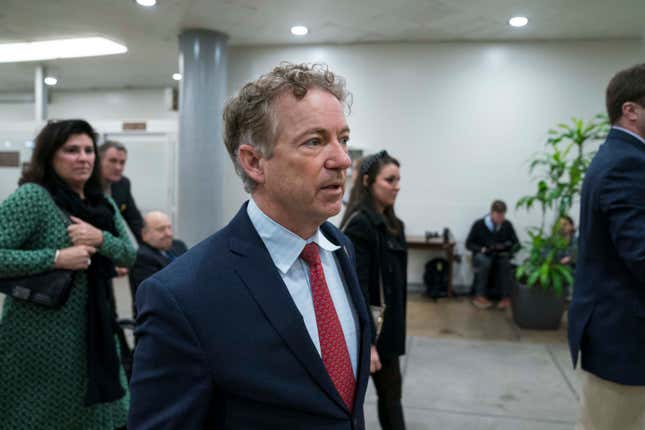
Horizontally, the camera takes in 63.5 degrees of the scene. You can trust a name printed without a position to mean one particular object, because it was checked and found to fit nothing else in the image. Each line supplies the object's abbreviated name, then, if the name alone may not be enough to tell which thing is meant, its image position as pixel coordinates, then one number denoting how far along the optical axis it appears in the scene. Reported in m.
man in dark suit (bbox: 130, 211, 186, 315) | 3.07
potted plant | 5.25
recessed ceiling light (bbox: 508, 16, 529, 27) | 6.05
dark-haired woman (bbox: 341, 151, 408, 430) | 2.37
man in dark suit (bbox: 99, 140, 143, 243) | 3.99
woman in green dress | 1.93
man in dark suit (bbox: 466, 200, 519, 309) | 6.59
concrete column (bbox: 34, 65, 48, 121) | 8.84
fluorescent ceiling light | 7.35
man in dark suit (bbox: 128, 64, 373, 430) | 0.87
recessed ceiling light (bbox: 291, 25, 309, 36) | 6.54
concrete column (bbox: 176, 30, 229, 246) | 6.65
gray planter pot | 5.35
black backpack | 6.96
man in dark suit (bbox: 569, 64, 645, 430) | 1.67
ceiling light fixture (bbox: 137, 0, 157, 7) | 5.59
